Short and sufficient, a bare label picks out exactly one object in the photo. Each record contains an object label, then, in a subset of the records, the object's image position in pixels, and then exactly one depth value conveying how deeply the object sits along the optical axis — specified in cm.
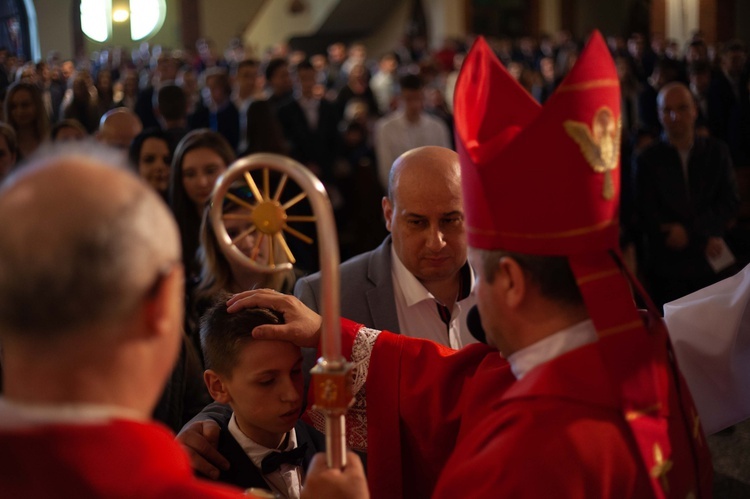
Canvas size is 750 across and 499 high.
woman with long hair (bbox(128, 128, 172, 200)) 469
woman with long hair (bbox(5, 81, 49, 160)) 578
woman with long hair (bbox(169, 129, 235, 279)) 400
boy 208
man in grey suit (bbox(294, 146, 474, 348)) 266
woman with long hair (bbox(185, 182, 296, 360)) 319
